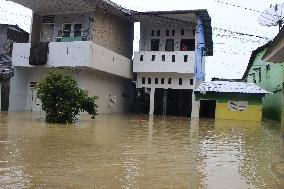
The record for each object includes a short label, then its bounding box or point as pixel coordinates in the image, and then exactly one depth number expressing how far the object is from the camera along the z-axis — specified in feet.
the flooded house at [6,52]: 77.20
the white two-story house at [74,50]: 73.61
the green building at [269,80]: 85.56
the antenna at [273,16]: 55.56
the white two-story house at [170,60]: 84.28
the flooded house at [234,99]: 84.73
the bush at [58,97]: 48.44
